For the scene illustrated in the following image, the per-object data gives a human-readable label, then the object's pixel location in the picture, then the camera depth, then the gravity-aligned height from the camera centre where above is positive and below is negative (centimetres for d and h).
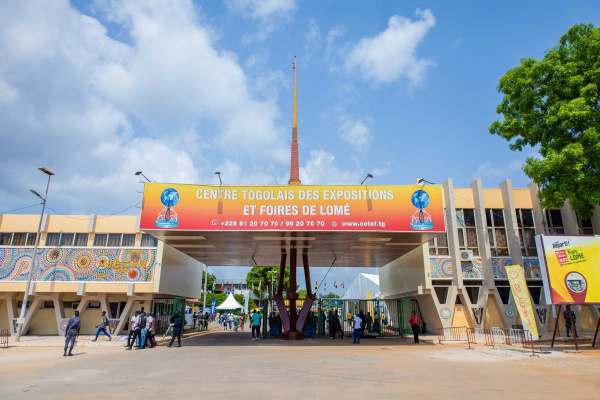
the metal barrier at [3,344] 1680 -180
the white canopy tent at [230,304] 3512 -10
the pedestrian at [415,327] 1758 -104
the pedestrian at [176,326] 1593 -94
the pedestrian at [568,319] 1893 -74
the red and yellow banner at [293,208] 1579 +382
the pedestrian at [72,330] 1320 -93
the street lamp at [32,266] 1841 +177
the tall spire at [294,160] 2103 +772
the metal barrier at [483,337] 1605 -156
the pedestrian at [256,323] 1981 -100
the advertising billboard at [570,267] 1427 +136
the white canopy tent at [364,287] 3528 +164
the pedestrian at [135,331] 1555 -111
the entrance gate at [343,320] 2083 -93
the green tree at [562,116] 1555 +790
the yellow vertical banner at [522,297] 1348 +24
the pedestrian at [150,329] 1600 -109
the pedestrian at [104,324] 1788 -104
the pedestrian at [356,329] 1786 -115
